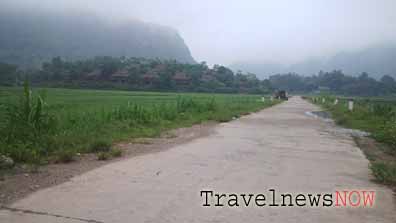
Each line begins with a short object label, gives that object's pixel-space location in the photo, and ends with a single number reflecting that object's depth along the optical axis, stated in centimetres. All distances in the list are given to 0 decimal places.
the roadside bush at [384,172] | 521
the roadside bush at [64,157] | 625
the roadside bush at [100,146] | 731
